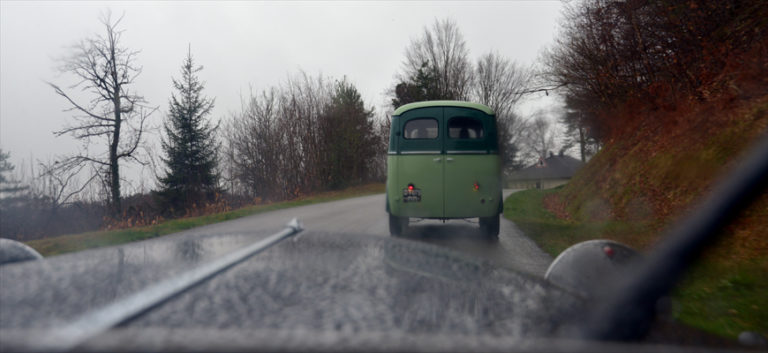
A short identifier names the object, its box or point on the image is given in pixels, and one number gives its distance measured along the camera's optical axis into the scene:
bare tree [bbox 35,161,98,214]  19.84
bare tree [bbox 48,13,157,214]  24.77
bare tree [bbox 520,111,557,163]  57.22
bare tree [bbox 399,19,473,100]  43.03
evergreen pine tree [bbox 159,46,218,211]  29.11
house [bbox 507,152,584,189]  71.25
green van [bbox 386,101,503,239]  9.29
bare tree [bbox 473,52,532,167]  46.54
